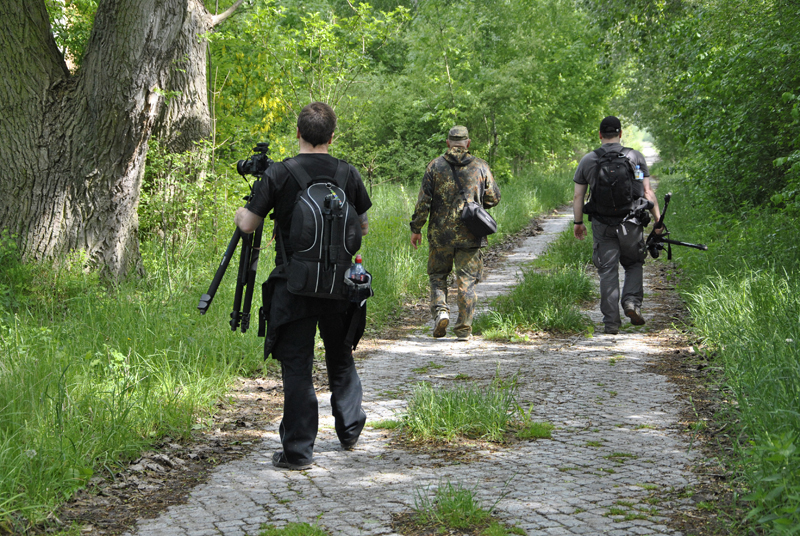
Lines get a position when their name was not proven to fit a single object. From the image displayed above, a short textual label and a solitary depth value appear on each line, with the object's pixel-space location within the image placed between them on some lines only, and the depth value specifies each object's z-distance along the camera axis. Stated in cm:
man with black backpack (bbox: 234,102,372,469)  849
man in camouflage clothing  1567
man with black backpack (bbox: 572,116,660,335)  1534
